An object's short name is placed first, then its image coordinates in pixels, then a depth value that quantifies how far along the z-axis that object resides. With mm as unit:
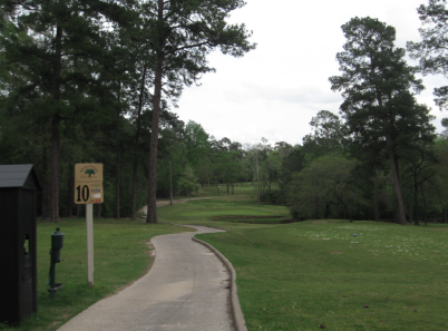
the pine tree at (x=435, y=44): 22092
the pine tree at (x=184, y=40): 24766
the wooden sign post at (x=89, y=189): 7546
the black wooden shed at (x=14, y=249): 5016
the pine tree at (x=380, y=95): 32344
